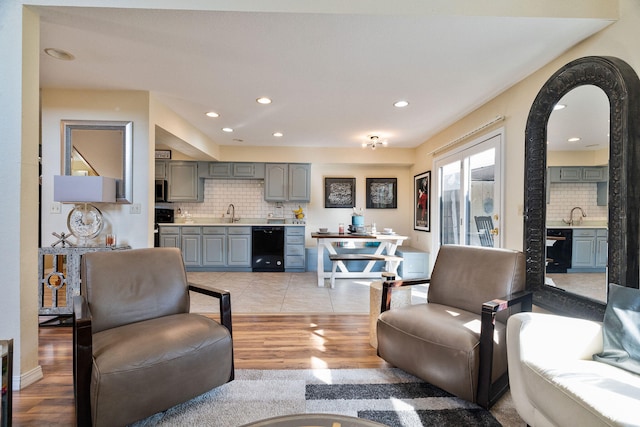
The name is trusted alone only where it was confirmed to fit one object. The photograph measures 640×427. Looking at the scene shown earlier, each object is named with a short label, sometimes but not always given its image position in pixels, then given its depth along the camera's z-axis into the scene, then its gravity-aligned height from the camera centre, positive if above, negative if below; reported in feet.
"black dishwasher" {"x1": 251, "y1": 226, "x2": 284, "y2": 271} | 17.63 -2.33
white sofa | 3.49 -2.31
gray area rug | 5.06 -3.70
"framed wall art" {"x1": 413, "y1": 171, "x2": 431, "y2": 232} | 16.56 +0.67
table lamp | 8.62 +0.35
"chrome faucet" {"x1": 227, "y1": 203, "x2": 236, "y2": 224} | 19.48 -0.05
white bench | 14.31 -2.40
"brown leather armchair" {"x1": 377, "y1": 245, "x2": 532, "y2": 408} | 5.22 -2.30
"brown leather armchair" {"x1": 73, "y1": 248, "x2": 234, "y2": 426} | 4.33 -2.31
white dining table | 14.38 -1.75
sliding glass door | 10.00 +0.80
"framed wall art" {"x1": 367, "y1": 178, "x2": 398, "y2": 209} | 19.88 +1.32
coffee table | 3.19 -2.40
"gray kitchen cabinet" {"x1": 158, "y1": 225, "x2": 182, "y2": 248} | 17.40 -1.56
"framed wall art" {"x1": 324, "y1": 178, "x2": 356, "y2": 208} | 19.84 +1.29
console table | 9.13 -2.20
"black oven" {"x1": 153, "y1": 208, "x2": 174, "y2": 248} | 17.94 -0.48
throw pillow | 4.32 -1.86
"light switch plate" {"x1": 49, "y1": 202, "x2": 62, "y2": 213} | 9.84 +0.05
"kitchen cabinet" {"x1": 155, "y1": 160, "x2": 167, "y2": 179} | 18.29 +2.61
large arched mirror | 5.66 +0.81
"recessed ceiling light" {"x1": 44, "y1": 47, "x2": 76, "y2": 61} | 7.59 +4.22
